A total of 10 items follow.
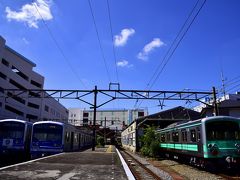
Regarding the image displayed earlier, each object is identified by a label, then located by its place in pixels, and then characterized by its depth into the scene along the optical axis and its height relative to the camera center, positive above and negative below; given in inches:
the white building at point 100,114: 3069.1 +218.4
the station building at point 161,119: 1035.4 +49.5
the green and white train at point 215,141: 377.7 -23.5
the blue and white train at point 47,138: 604.5 -32.8
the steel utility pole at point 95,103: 766.3 +100.2
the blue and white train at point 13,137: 572.8 -28.9
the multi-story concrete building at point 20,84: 1133.7 +276.4
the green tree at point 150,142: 709.9 -49.7
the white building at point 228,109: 1025.1 +108.3
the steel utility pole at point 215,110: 636.2 +61.3
